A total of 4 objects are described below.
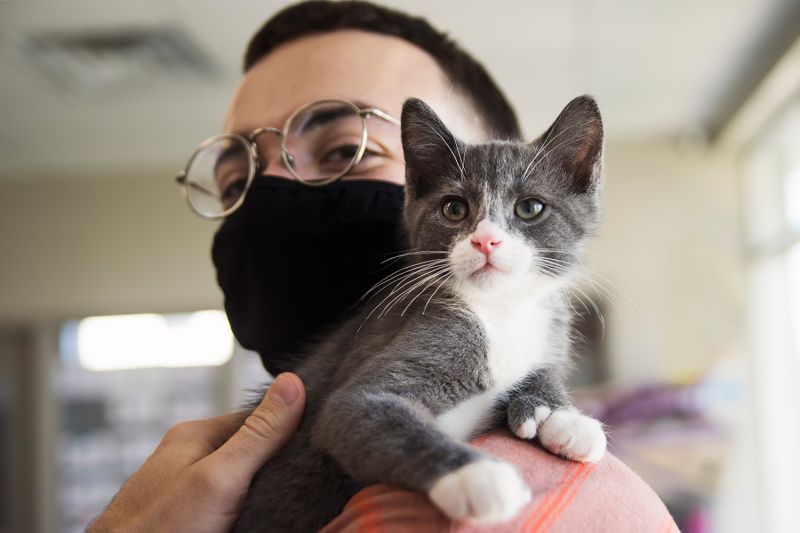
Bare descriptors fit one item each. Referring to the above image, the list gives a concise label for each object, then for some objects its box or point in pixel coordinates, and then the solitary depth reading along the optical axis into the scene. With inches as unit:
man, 13.5
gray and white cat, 11.9
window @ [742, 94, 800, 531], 49.5
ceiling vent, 43.9
